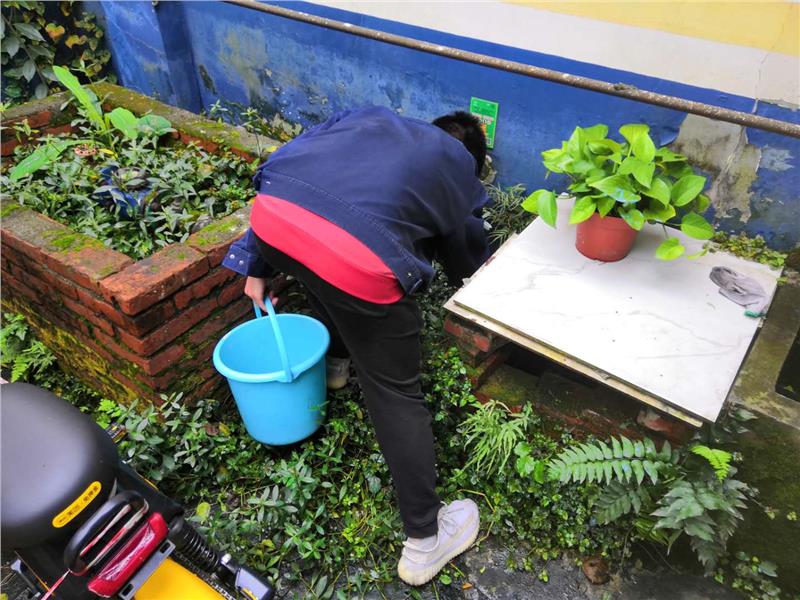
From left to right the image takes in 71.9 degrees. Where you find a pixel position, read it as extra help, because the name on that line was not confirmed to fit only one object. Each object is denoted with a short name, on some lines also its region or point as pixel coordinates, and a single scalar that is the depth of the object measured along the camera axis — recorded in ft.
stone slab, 6.24
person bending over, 5.49
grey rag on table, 6.92
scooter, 4.08
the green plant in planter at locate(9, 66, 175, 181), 10.84
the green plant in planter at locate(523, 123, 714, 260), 6.72
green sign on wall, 9.81
